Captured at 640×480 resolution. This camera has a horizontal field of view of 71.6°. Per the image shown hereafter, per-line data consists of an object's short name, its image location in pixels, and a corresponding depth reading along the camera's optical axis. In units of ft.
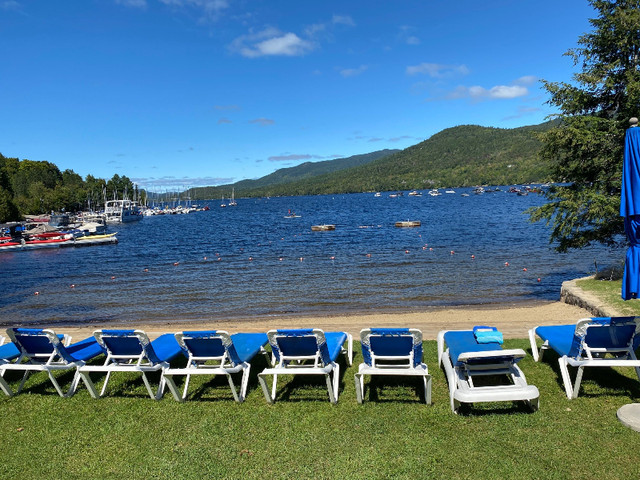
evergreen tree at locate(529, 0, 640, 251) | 37.32
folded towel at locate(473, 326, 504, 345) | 19.83
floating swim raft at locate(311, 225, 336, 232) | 164.76
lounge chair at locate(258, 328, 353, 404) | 17.72
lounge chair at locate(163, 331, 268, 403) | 18.07
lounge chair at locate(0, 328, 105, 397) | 19.26
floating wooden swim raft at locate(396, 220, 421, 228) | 168.25
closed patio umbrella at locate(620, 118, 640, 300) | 16.80
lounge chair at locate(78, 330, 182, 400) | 18.66
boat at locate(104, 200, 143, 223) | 296.30
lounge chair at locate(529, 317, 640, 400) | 17.04
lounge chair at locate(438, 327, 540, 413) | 15.67
